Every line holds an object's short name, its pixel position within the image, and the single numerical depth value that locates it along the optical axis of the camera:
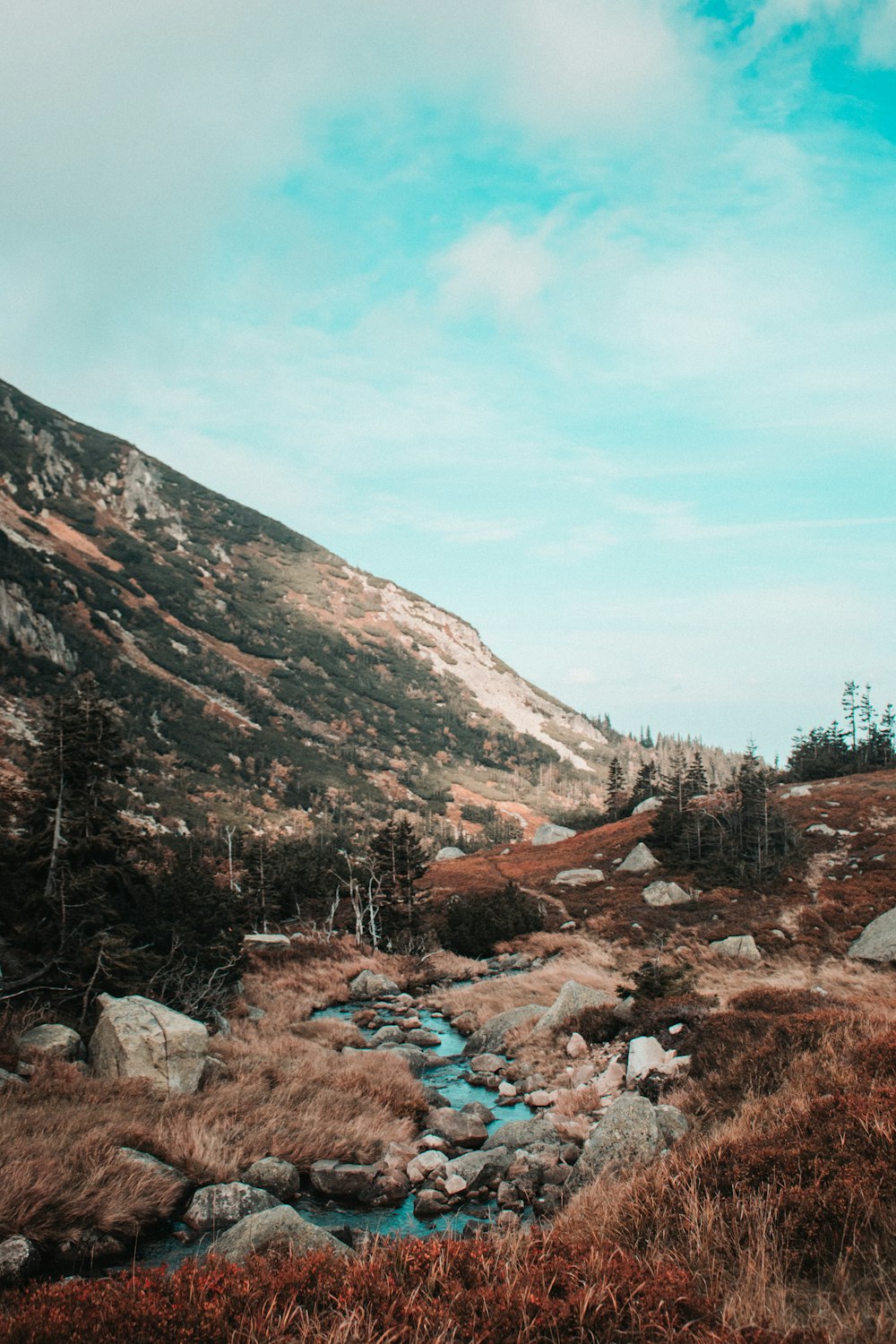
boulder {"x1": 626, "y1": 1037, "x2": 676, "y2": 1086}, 13.14
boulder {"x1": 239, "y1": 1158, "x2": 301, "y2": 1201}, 9.75
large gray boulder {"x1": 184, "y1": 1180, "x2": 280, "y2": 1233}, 8.46
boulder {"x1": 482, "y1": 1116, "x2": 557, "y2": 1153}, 11.76
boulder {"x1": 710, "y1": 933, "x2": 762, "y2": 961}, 27.85
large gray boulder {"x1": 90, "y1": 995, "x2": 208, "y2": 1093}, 12.18
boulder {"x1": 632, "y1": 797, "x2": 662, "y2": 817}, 72.86
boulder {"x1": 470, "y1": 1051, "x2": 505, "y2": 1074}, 17.52
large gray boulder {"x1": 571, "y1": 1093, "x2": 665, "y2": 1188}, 8.70
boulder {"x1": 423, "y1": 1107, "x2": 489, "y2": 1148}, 12.52
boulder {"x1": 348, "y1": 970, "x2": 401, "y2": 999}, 28.44
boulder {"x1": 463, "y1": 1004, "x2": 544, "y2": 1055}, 19.86
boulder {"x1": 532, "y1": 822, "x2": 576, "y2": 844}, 86.38
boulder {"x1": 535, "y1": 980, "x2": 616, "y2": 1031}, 19.19
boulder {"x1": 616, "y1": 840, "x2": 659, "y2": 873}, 52.29
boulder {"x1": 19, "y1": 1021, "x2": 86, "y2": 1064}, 11.73
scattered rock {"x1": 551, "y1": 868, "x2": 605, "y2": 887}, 52.67
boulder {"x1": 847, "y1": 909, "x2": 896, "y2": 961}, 25.73
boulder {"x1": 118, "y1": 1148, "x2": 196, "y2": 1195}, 9.02
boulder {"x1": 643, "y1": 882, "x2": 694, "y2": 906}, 42.06
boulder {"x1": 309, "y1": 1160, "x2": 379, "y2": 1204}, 10.05
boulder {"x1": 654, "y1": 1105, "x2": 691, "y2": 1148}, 9.30
